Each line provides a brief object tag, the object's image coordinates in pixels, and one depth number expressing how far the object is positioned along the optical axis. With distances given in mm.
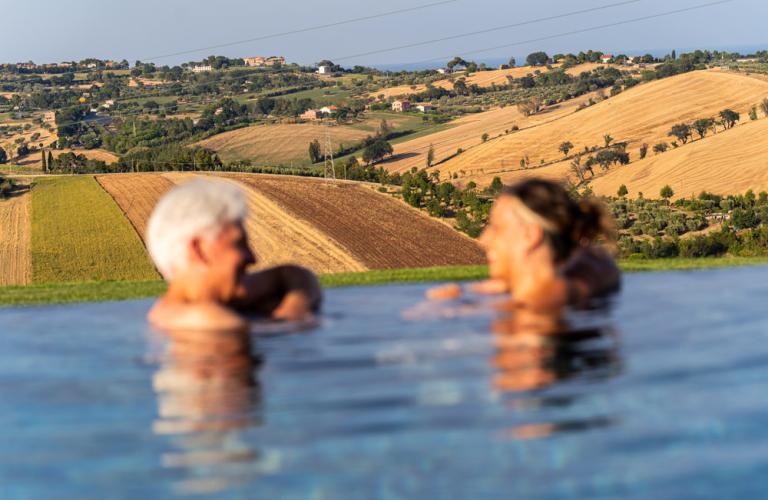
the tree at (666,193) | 93375
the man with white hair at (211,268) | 5438
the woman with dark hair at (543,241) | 5781
